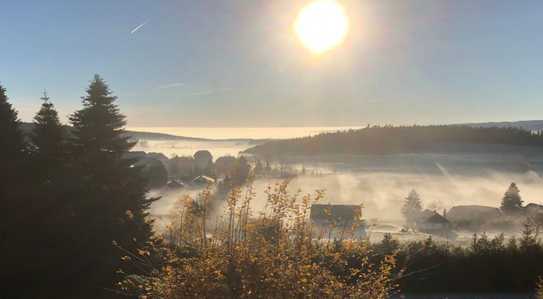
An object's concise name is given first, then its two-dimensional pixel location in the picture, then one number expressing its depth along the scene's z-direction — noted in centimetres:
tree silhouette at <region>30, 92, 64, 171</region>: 1844
